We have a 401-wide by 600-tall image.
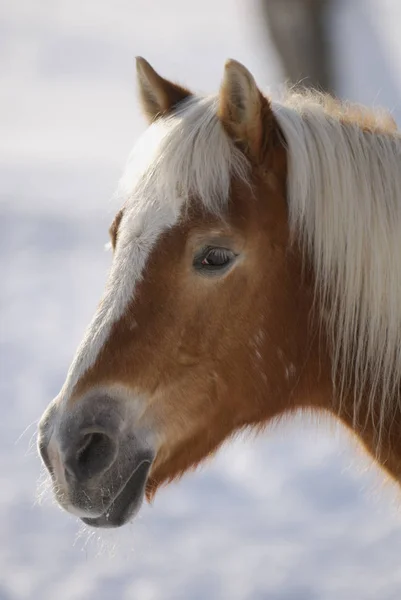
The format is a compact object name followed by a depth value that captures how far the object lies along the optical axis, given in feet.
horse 19.30
